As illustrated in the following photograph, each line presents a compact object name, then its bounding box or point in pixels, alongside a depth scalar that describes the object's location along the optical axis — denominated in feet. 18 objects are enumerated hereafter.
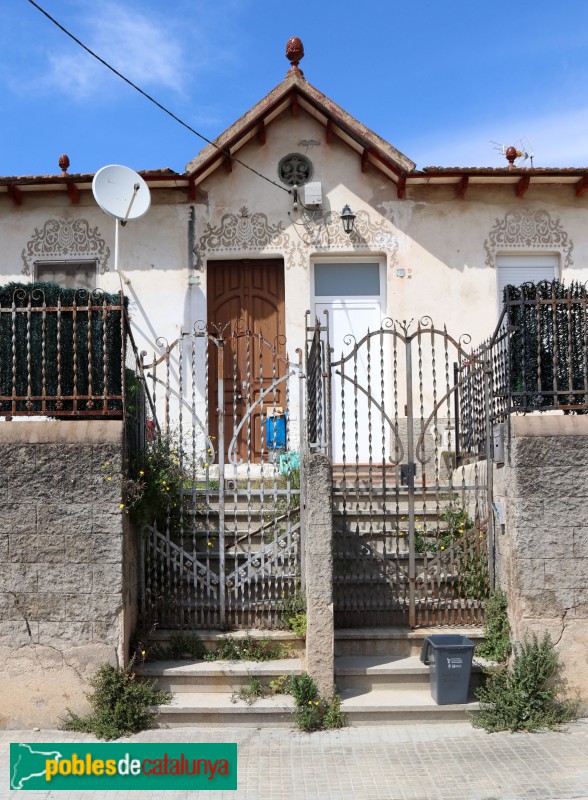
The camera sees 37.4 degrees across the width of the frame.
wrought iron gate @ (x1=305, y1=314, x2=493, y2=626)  24.85
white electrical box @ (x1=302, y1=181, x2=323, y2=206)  35.96
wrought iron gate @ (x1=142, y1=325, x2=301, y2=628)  24.52
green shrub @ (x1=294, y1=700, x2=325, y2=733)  21.20
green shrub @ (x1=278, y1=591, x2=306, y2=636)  24.07
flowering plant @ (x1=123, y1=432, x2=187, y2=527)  23.30
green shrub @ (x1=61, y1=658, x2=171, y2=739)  21.22
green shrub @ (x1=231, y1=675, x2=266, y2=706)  22.22
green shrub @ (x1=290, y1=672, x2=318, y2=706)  21.62
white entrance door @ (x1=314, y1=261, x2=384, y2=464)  35.94
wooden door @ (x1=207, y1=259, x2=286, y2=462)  36.24
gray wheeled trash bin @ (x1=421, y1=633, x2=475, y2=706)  21.93
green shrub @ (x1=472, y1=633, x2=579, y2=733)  21.43
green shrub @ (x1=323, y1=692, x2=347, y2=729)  21.39
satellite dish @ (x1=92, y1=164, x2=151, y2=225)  32.37
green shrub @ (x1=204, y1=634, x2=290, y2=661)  23.56
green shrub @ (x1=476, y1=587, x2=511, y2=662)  23.35
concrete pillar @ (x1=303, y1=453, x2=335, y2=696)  21.99
